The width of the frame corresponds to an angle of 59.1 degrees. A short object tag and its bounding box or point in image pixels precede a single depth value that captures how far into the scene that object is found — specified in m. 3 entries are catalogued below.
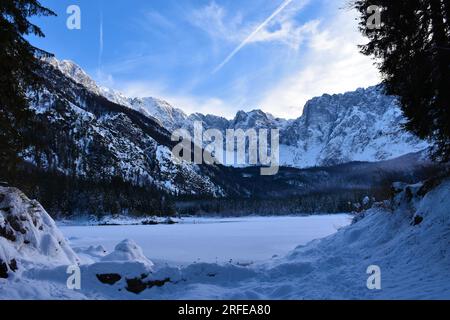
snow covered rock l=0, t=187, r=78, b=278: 14.60
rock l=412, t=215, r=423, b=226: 15.91
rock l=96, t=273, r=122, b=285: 14.14
